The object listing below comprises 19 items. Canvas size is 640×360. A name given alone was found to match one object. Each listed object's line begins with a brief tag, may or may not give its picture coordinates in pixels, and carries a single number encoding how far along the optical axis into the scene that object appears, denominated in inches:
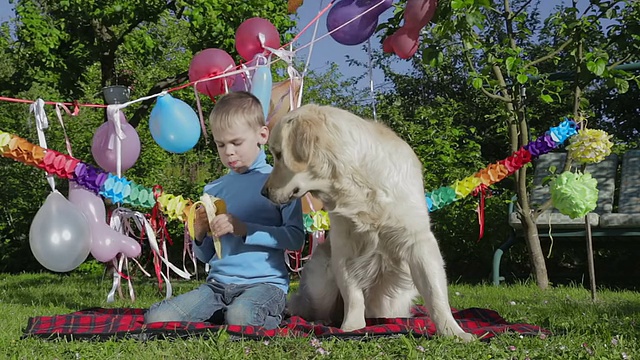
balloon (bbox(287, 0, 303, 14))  191.5
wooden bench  233.9
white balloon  149.0
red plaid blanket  119.6
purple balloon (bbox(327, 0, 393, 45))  178.1
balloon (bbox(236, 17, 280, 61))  188.5
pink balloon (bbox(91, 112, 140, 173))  176.2
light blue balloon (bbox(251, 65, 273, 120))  178.4
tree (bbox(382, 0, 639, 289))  181.9
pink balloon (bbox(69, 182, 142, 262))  169.9
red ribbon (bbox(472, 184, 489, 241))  177.8
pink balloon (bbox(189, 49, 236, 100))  184.9
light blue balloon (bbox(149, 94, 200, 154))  166.2
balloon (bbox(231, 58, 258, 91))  184.5
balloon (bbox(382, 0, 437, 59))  171.6
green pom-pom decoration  158.2
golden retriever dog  116.9
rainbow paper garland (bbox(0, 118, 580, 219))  161.3
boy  135.2
